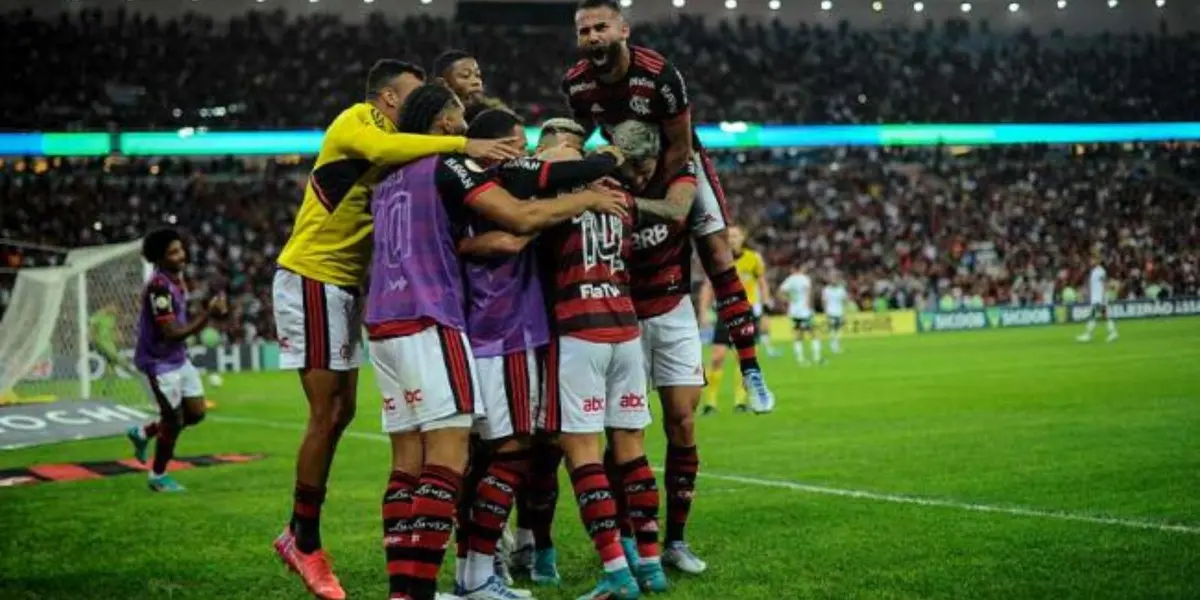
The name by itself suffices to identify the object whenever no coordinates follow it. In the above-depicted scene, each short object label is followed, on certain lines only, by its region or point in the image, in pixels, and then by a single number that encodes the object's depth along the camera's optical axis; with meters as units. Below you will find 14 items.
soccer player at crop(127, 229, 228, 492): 12.87
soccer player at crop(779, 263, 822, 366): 31.97
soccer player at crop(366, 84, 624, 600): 6.32
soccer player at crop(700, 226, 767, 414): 19.48
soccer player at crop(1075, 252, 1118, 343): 34.01
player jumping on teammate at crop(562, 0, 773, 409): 8.00
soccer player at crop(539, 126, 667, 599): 6.97
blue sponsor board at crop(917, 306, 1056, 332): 47.59
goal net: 18.55
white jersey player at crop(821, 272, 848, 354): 37.84
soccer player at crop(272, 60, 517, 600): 7.38
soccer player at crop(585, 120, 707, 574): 8.04
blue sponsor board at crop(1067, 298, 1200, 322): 47.09
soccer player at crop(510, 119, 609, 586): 7.51
